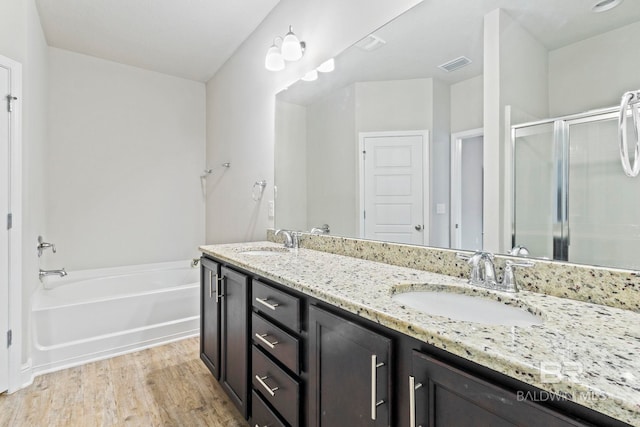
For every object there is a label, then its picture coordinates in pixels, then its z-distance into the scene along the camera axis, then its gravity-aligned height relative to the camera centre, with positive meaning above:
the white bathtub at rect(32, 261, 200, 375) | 2.29 -0.84
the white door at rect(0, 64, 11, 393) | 1.91 -0.04
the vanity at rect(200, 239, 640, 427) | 0.50 -0.30
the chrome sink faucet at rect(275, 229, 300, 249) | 2.16 -0.21
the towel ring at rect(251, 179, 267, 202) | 2.61 +0.17
